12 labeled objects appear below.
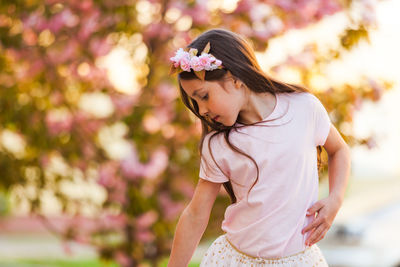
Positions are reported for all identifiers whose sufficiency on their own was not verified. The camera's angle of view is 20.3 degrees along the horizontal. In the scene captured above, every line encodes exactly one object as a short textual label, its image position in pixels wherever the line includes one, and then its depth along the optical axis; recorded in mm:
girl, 3168
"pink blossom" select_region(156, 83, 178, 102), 6736
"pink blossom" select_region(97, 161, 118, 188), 6862
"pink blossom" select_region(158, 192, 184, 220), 6995
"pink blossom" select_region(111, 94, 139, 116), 7071
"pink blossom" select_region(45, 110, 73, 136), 7035
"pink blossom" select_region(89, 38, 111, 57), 6573
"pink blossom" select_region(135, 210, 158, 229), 6635
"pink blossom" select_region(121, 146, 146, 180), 6425
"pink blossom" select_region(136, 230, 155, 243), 6898
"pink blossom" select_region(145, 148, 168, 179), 6451
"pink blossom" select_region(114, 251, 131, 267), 7201
